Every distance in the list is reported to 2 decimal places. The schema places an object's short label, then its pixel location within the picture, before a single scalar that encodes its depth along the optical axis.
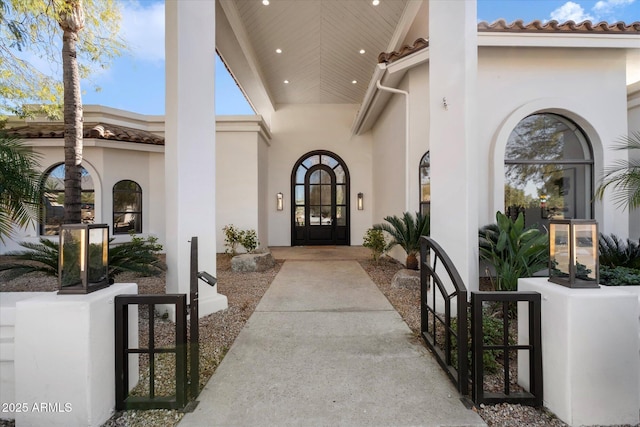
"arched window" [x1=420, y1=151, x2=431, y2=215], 6.33
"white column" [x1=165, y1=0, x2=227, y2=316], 3.74
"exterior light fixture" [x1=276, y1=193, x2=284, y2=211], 11.30
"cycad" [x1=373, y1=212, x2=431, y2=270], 5.80
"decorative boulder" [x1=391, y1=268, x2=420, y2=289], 5.11
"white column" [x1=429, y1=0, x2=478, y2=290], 3.62
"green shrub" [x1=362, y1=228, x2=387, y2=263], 7.39
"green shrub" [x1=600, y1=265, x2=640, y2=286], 3.74
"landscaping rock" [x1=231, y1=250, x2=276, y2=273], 6.66
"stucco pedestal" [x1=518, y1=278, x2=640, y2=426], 1.91
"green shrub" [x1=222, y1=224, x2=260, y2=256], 8.38
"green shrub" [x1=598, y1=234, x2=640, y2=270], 4.78
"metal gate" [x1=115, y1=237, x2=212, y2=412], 2.07
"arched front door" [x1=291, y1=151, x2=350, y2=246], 11.52
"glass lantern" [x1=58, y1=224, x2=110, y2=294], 1.99
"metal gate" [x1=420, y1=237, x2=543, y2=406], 2.12
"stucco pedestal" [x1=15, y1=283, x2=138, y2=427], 1.83
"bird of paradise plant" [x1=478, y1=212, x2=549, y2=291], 3.70
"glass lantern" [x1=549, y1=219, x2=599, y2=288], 2.03
